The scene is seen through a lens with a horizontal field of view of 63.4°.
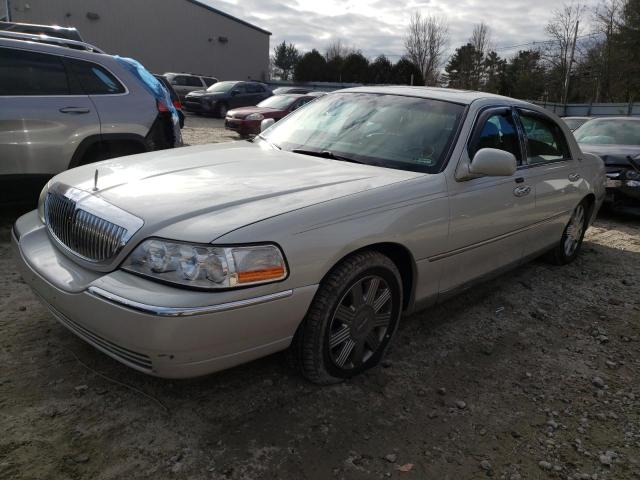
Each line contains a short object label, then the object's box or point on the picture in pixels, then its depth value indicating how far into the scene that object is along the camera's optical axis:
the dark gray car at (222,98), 20.81
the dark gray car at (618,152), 7.30
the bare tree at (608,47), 35.78
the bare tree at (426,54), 46.49
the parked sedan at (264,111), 14.41
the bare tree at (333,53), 55.39
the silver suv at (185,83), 24.19
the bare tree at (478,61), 49.54
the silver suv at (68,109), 4.62
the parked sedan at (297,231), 2.15
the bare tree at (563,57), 41.47
